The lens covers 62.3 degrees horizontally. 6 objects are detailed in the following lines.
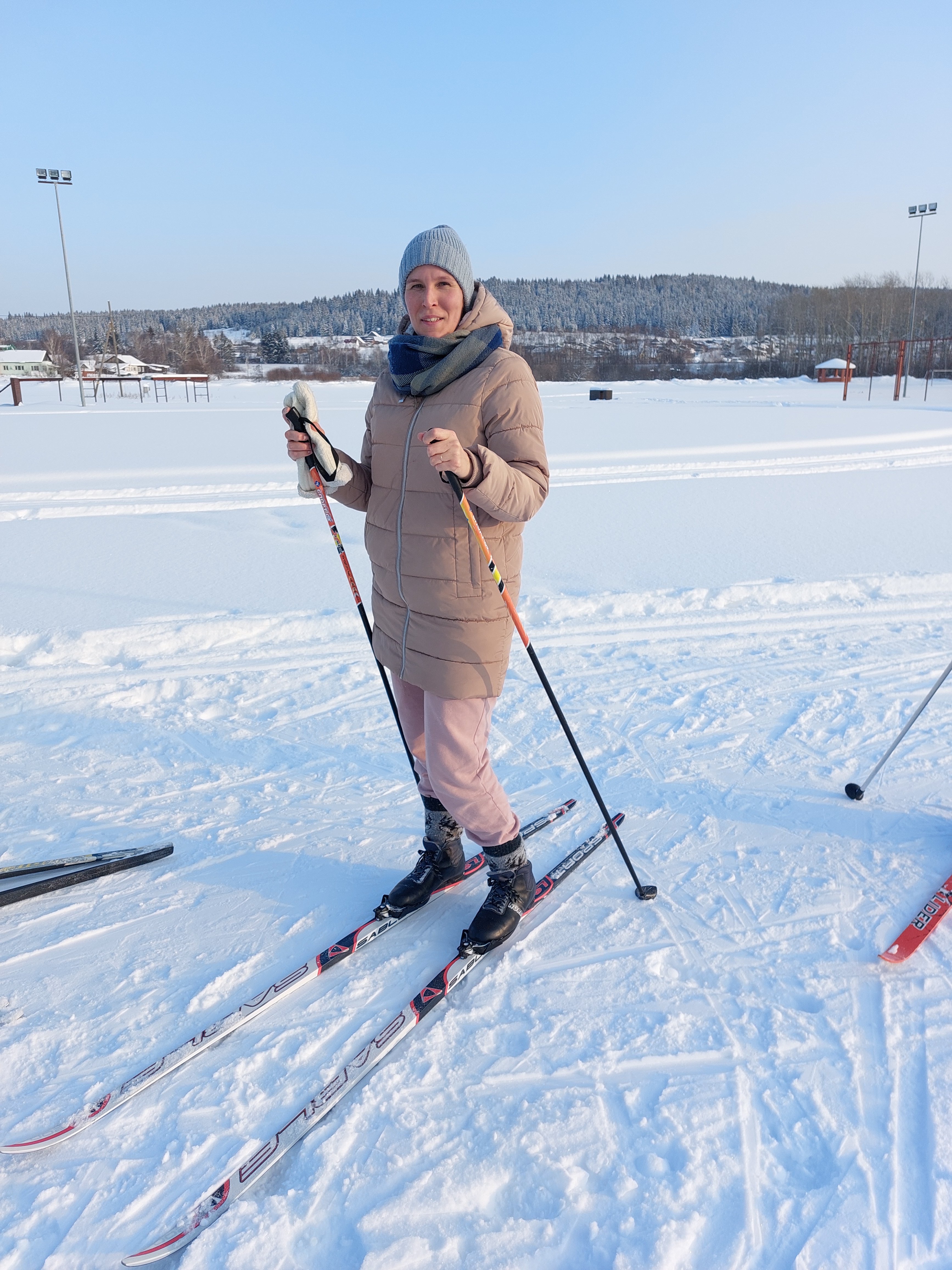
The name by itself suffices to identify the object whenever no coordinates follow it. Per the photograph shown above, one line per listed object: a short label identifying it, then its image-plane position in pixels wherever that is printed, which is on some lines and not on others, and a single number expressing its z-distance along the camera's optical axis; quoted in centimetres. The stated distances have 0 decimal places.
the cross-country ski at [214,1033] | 169
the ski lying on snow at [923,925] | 214
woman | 191
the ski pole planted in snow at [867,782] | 280
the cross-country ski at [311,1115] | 148
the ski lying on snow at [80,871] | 244
